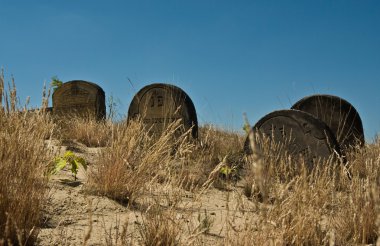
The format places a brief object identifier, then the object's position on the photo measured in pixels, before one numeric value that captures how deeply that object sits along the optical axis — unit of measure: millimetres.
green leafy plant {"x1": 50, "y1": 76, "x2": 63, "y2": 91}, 12612
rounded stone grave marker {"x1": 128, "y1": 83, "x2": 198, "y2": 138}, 7277
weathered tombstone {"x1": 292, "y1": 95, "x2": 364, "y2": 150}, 6871
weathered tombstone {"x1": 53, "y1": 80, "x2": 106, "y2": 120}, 9969
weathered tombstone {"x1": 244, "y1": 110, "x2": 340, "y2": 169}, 5555
